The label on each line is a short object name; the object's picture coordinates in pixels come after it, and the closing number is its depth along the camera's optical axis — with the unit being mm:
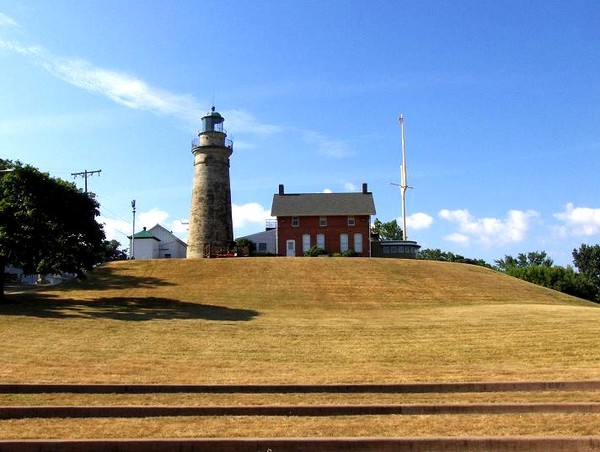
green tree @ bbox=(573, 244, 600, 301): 121500
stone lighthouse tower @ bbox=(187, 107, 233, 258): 61781
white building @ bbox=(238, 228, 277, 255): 68500
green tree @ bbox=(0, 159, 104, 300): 32688
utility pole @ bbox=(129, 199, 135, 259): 63362
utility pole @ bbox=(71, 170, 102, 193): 61312
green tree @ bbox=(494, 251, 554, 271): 144625
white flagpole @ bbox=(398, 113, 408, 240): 77362
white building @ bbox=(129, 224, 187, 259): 66312
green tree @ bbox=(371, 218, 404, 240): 109438
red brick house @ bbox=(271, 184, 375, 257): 62500
